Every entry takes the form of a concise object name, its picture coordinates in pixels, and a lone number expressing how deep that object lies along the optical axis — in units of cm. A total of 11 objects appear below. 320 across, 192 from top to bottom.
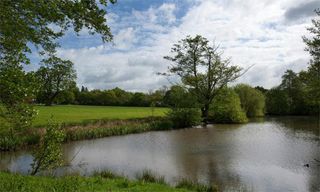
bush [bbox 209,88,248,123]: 4859
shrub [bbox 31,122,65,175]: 1167
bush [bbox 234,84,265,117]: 6153
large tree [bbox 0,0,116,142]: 752
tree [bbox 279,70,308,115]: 7000
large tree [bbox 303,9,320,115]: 1792
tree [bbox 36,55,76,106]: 6819
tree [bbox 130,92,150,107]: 8490
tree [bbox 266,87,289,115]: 7012
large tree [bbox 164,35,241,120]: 4656
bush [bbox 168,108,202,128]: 4222
